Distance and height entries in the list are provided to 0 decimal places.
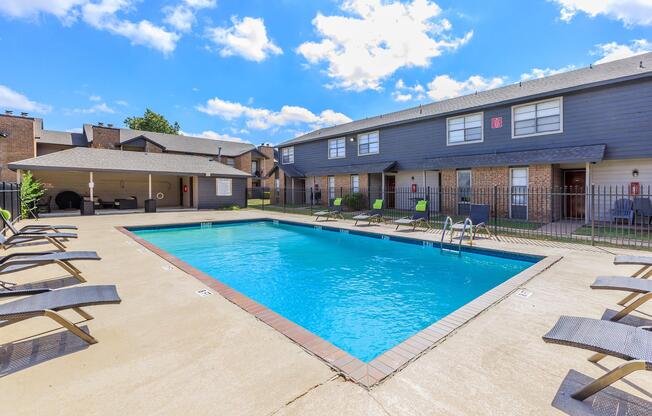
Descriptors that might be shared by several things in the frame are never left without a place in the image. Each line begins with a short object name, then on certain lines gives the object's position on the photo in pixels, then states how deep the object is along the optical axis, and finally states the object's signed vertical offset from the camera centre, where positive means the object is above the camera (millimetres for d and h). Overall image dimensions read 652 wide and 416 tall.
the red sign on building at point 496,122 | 15160 +3732
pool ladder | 8952 -1386
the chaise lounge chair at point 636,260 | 4609 -955
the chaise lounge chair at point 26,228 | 7430 -674
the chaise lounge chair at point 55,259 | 4491 -875
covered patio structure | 18484 +1650
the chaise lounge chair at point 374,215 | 14209 -710
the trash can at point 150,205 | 19734 -201
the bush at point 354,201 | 20203 -61
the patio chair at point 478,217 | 10500 -670
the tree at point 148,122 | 45938 +11801
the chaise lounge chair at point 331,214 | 15867 -745
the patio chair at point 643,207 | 11216 -355
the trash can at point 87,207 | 17594 -288
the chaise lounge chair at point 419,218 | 12242 -765
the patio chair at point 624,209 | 11568 -439
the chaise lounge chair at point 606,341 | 2113 -1086
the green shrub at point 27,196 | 14516 +326
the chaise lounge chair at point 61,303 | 2844 -998
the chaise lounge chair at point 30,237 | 6768 -790
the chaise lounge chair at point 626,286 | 3344 -1025
